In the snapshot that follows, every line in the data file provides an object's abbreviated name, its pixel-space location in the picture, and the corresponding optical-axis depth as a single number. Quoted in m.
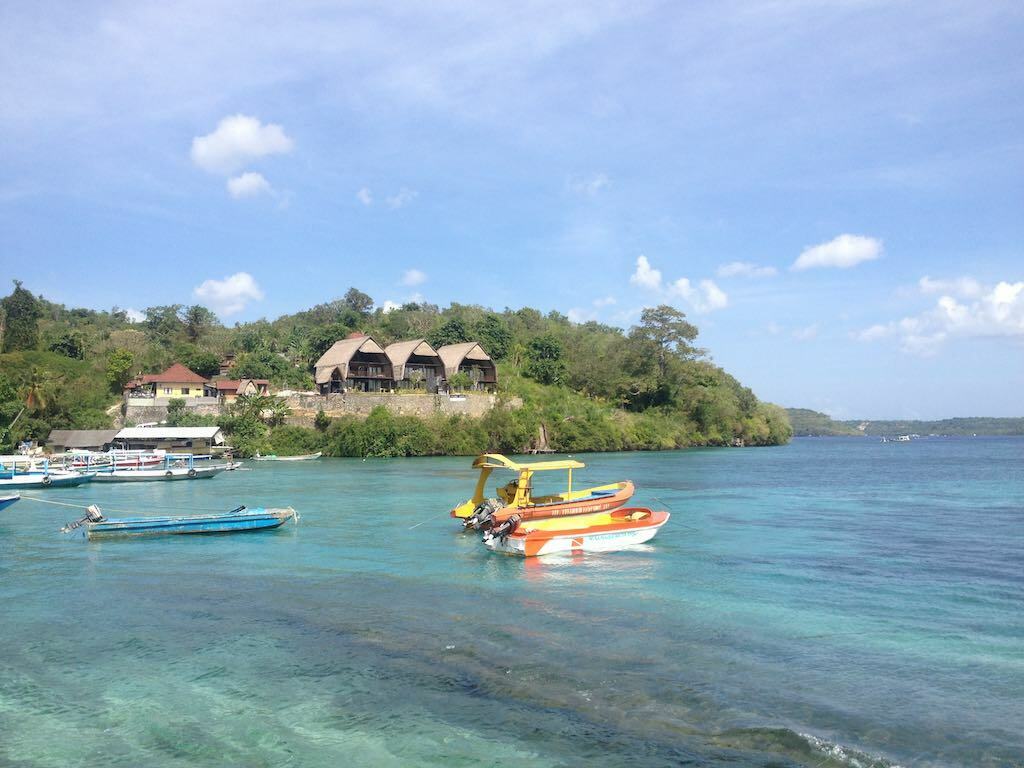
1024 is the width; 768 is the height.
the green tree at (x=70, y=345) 75.94
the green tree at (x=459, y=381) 69.94
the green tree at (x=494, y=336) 81.88
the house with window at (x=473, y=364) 71.69
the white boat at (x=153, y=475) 41.31
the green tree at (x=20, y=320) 73.56
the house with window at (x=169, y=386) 66.56
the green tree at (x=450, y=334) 81.56
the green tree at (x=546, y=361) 79.38
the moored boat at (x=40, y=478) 35.53
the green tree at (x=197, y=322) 92.19
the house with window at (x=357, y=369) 69.39
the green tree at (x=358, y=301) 104.38
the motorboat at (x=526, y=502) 21.03
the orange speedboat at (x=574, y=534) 19.61
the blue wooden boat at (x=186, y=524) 22.48
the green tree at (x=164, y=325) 89.75
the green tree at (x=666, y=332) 83.50
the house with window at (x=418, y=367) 70.50
